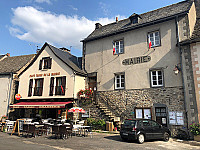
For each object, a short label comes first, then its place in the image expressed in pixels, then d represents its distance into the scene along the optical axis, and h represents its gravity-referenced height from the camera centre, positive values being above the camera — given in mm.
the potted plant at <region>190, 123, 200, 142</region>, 10317 -1352
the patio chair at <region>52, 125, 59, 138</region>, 10330 -1408
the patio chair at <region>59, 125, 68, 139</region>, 10133 -1392
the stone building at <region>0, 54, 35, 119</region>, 18891 +2435
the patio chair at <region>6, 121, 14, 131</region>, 13989 -1616
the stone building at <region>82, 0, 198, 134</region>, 12094 +3213
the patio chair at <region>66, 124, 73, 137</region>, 10449 -1330
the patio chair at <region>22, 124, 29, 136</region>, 10938 -1363
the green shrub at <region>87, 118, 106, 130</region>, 13660 -1323
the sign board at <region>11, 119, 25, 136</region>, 11867 -1404
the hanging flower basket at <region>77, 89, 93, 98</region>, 15203 +1140
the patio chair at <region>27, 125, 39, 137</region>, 10779 -1435
